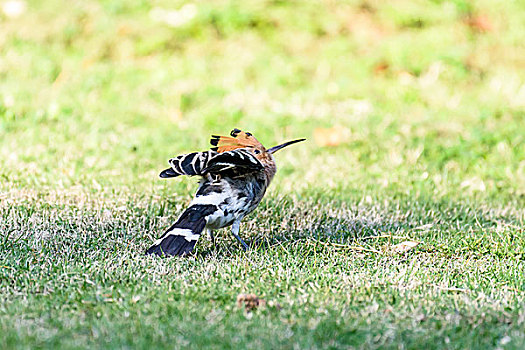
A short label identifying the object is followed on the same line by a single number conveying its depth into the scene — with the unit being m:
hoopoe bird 9.21
